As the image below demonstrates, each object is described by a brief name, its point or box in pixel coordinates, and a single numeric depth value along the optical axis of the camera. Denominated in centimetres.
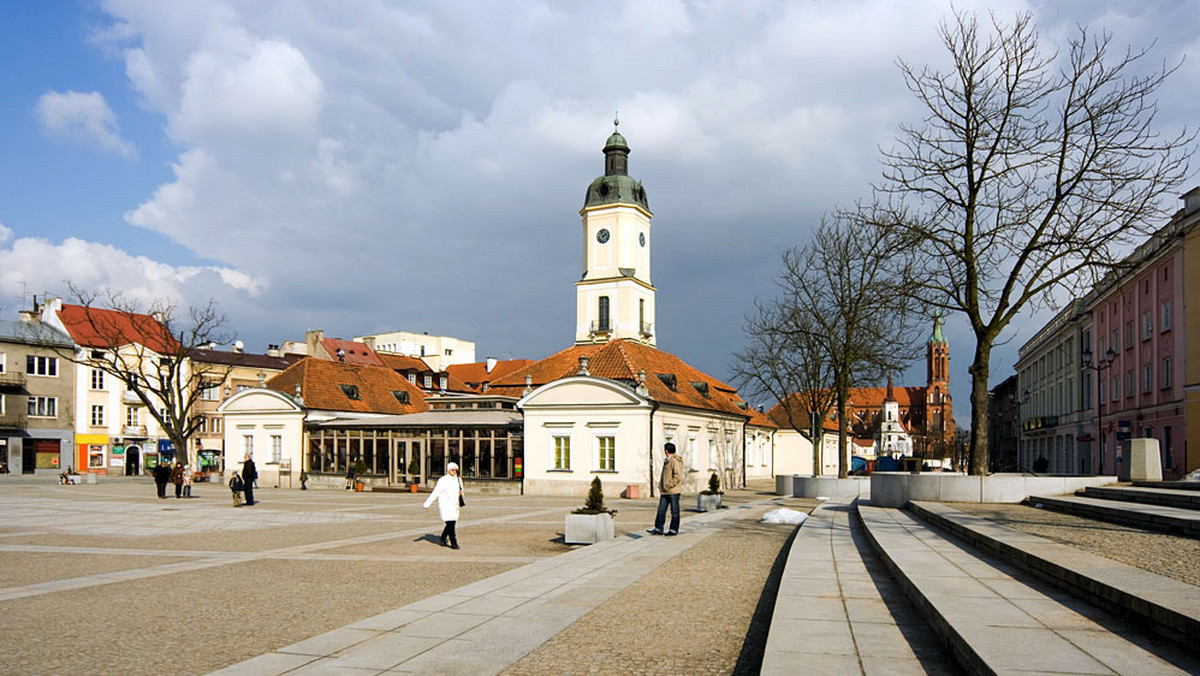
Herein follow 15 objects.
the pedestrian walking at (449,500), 1608
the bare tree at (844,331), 3139
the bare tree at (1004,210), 1755
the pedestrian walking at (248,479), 2791
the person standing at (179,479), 3219
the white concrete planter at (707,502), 2527
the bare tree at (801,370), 3388
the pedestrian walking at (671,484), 1605
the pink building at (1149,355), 3800
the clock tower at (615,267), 5809
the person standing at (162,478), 3131
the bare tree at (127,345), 6312
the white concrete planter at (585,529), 1630
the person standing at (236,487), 2731
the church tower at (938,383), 16275
